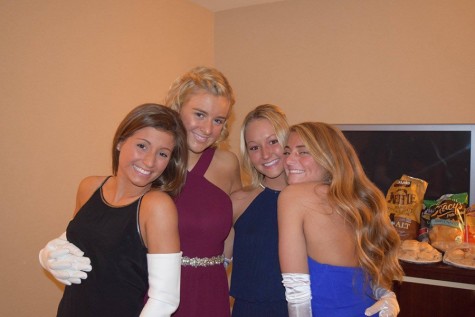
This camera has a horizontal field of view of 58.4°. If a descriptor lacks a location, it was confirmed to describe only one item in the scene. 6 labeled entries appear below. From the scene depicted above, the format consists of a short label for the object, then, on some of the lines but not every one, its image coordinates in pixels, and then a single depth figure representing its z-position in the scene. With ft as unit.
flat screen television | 10.09
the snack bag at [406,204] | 9.39
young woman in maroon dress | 5.56
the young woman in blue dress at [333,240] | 4.72
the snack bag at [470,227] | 8.93
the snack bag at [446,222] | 8.93
